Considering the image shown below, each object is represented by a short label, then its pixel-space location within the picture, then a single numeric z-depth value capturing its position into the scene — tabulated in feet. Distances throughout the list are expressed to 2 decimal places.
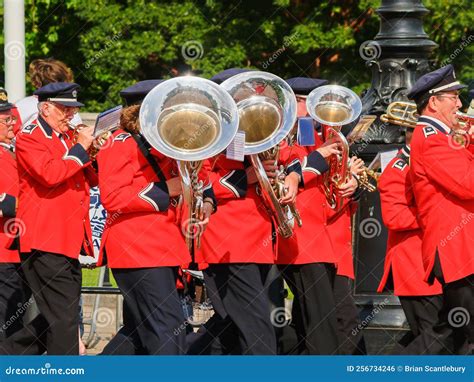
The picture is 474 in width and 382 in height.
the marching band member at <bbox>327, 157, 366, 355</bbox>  55.57
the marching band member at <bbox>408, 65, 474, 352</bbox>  47.42
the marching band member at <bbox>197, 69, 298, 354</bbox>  49.42
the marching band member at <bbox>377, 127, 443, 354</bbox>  50.47
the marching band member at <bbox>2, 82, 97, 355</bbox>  51.24
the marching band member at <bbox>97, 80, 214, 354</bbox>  47.42
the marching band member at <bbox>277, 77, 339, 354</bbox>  52.49
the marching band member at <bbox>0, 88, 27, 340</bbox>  53.72
